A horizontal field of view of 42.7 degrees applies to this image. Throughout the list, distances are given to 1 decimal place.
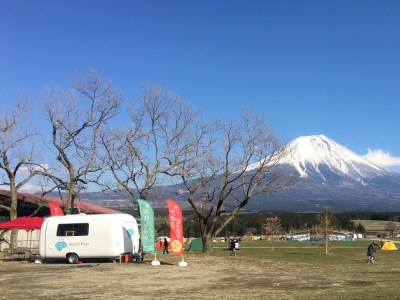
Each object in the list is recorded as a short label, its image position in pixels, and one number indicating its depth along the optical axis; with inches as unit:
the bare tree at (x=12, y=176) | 1227.9
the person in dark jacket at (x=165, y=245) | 1406.3
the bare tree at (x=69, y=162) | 1261.1
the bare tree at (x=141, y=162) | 1295.5
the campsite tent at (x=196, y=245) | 2050.9
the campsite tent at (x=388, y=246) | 2153.2
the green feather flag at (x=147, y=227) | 934.4
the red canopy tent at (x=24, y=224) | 1015.6
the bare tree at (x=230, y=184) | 1374.3
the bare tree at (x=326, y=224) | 1760.6
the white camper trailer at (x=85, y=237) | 919.7
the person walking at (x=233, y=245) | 1429.6
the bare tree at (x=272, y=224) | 2893.2
